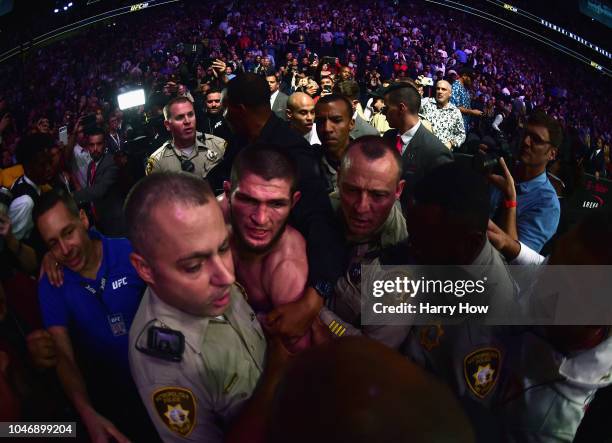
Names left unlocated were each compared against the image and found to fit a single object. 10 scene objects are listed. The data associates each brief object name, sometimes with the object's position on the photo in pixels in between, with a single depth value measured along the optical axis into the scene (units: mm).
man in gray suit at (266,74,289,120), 5098
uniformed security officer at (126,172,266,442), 1197
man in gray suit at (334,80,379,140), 4000
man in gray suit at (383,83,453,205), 2979
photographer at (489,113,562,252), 2334
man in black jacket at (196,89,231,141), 4266
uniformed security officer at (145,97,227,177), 3402
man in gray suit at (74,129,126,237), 2838
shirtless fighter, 1610
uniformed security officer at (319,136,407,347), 1682
